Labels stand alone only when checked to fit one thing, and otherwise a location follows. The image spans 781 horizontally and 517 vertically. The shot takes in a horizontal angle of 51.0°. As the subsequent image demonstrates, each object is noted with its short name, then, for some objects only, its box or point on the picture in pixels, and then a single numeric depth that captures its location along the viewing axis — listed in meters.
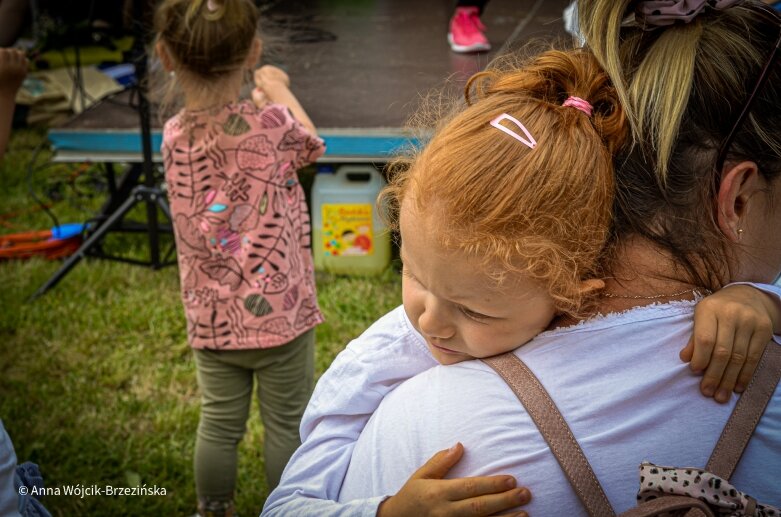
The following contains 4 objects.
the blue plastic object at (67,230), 4.48
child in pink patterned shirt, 2.35
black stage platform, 4.20
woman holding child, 0.92
